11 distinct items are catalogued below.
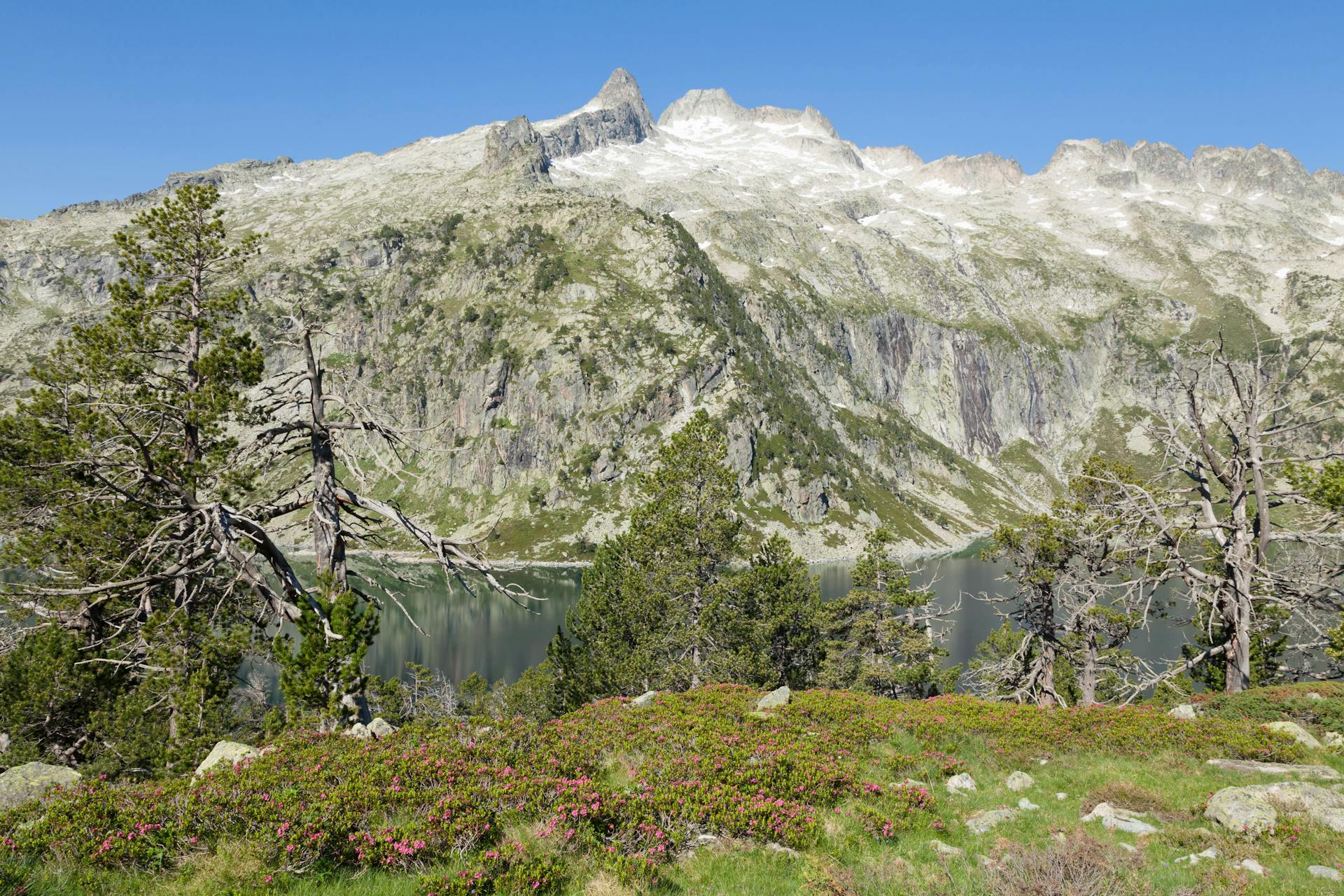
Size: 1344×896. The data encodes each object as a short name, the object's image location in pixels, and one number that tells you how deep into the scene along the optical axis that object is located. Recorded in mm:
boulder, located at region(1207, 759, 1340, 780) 14164
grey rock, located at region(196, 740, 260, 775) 11773
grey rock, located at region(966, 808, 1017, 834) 11859
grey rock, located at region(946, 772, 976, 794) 14391
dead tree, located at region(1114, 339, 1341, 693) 19547
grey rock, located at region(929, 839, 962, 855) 10411
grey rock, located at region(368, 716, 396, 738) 14586
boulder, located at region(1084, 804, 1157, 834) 11508
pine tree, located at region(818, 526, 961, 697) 46781
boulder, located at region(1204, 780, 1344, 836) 10703
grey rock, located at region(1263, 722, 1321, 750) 16156
